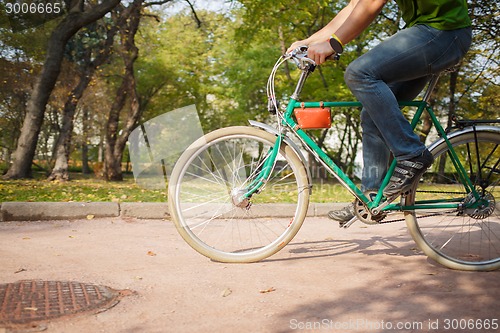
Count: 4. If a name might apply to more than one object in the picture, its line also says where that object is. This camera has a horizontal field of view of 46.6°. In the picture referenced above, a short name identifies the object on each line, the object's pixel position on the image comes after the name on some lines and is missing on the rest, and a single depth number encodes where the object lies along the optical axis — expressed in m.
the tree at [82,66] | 19.03
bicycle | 4.02
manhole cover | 2.74
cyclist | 3.57
